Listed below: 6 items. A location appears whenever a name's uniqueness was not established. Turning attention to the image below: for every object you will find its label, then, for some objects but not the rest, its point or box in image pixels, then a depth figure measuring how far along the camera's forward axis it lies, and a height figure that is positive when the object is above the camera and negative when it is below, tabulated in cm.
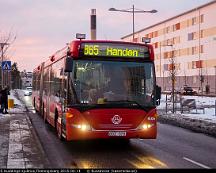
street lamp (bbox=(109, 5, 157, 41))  3823 +610
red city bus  1214 -22
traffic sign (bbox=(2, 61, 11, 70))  2847 +115
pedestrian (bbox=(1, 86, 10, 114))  2717 -91
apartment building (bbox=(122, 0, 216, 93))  8144 +705
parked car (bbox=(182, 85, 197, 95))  7181 -138
